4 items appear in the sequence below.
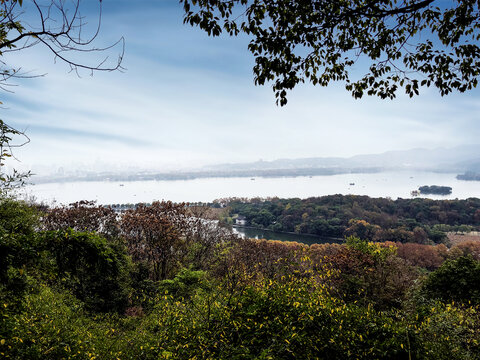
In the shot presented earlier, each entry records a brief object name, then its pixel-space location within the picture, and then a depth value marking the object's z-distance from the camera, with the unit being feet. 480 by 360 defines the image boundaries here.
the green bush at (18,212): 24.54
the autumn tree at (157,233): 40.65
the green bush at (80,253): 12.15
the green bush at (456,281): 27.71
